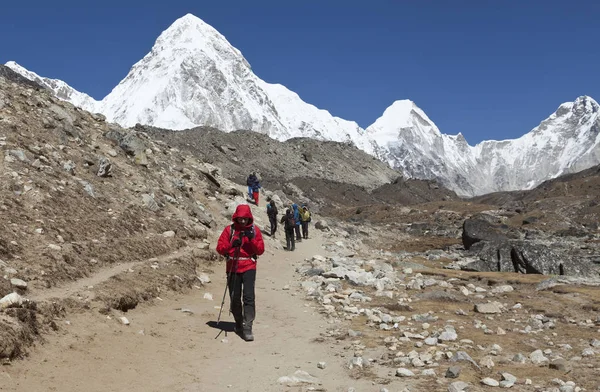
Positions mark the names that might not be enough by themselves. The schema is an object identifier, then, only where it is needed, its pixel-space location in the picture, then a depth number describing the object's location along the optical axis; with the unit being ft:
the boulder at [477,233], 119.85
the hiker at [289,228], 84.79
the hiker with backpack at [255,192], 110.63
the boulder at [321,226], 121.58
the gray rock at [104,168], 69.82
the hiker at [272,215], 88.02
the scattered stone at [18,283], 33.51
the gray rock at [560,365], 26.47
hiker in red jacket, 34.47
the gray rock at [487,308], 41.86
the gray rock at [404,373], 26.00
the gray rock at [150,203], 69.41
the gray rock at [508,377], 24.62
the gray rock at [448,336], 32.05
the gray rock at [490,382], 24.26
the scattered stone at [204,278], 52.80
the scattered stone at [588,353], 29.19
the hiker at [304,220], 101.57
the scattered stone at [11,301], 28.53
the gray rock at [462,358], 27.41
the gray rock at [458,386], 23.29
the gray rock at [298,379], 25.91
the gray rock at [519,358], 28.12
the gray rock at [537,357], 27.94
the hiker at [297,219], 92.80
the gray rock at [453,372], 25.36
